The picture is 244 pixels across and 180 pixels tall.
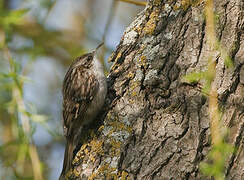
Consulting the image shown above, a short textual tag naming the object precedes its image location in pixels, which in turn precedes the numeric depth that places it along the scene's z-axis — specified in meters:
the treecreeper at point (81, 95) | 5.24
